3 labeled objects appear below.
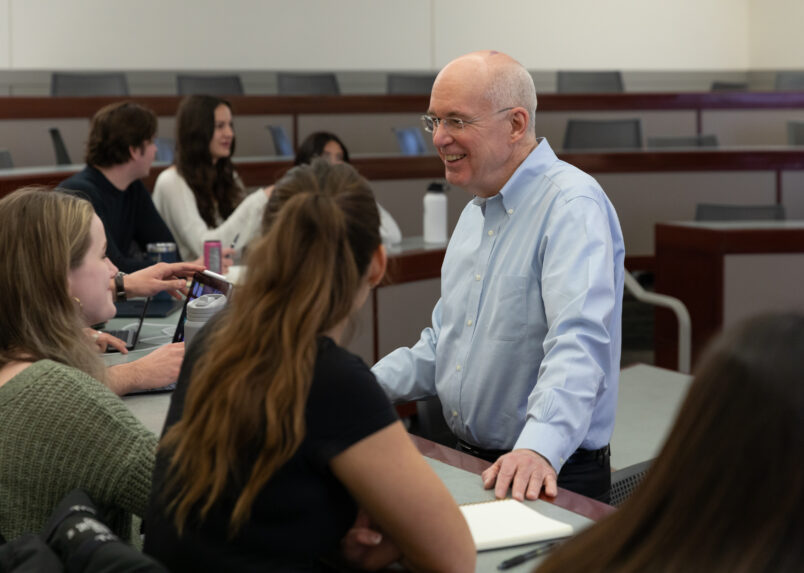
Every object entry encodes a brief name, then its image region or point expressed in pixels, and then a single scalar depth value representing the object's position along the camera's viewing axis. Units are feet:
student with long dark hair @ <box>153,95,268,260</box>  12.55
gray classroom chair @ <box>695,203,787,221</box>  14.80
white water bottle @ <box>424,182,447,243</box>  13.23
